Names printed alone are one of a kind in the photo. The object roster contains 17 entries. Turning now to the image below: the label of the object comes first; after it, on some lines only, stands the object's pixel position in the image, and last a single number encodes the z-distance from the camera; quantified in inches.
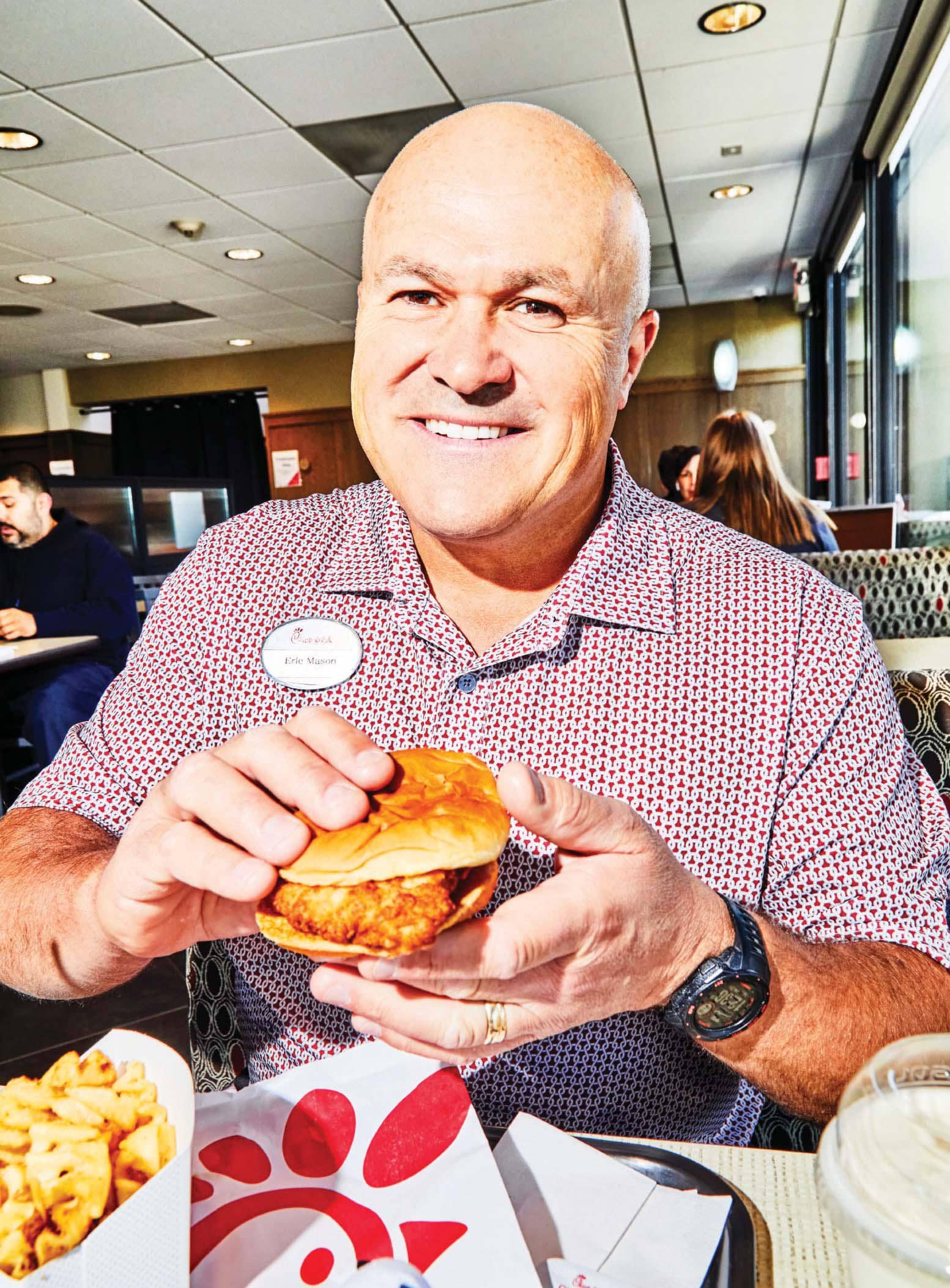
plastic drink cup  16.1
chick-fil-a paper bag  25.9
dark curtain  437.7
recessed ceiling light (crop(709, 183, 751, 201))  239.9
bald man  37.0
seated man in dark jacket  194.1
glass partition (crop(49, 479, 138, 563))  241.1
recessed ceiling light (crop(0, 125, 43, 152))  183.5
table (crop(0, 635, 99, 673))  155.6
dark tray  25.6
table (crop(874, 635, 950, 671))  73.7
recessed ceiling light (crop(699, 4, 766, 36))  149.4
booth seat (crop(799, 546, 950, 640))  108.0
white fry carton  20.5
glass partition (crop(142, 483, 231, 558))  275.3
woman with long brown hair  178.4
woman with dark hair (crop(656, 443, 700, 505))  270.8
